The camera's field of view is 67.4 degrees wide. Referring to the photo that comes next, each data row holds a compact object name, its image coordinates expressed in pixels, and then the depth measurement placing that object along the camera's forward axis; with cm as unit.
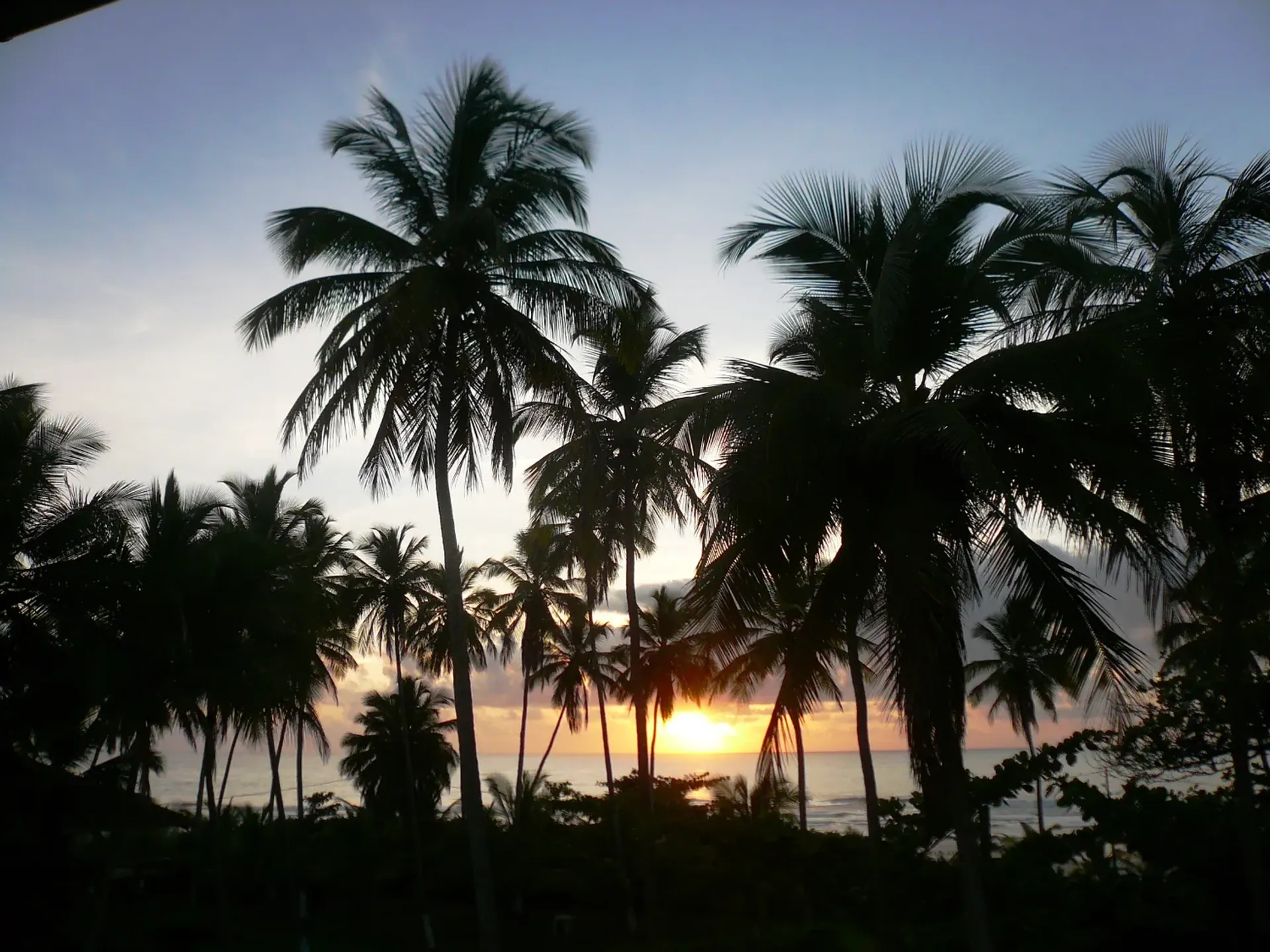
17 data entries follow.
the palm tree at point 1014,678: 3491
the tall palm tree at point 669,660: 902
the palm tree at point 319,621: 2105
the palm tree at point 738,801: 2131
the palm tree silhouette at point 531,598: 3155
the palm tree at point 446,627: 3153
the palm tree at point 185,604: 1647
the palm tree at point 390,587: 3039
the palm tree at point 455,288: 1328
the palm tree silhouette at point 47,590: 1427
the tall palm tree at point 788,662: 852
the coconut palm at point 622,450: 1499
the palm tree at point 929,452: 784
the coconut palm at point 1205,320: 948
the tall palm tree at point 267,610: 1867
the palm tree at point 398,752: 3572
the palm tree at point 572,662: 3216
